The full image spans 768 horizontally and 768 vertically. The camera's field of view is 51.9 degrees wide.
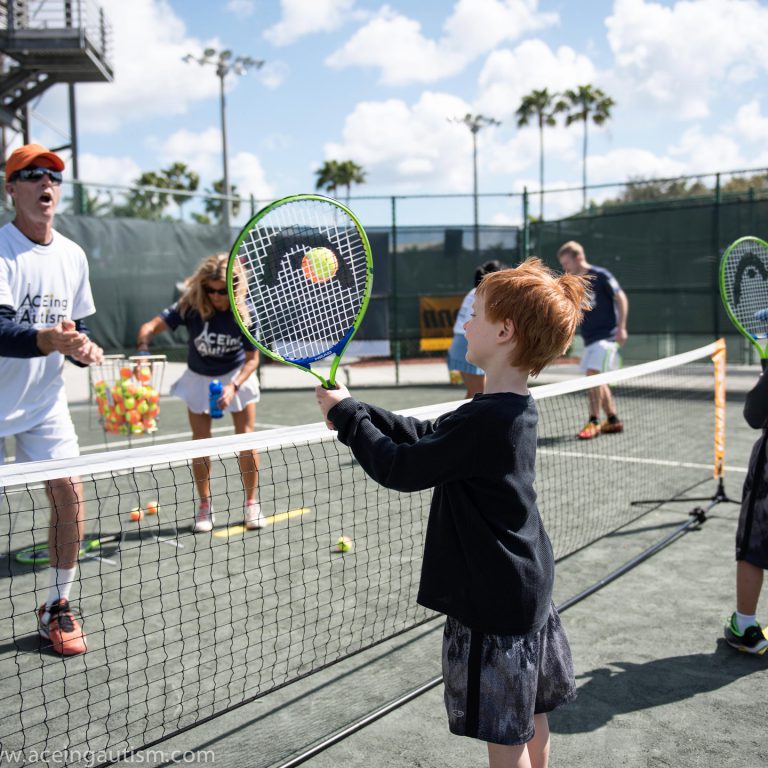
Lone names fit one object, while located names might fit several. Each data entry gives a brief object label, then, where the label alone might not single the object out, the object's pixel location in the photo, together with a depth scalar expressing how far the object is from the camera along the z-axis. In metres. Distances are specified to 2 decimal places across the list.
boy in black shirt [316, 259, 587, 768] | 1.90
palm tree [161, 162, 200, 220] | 46.47
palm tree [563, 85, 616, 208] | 48.75
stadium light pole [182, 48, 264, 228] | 23.09
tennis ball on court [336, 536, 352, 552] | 4.56
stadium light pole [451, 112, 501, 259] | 35.62
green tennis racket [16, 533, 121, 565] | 4.67
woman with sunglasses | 4.93
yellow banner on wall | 13.73
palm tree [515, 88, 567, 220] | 49.12
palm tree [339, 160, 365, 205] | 48.75
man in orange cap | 3.34
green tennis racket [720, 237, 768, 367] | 4.29
